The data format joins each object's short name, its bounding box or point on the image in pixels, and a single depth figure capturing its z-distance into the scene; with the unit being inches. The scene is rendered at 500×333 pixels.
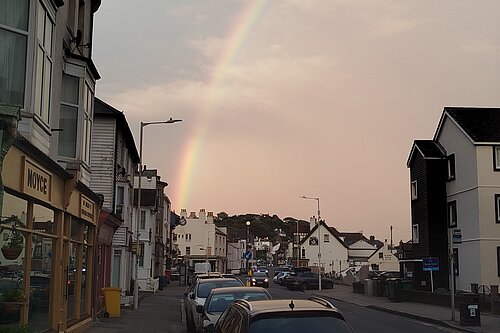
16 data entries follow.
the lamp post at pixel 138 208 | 1208.2
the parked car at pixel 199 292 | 758.5
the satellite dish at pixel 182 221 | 3386.8
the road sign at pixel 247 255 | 1868.8
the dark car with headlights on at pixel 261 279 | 2206.0
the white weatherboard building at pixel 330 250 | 3769.7
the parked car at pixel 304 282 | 2225.0
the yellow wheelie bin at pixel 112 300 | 989.8
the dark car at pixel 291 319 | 298.8
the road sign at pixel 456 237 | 994.1
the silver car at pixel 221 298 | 602.5
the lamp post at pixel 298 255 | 3946.9
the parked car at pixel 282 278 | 2526.6
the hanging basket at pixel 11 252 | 435.2
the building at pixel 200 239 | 4025.6
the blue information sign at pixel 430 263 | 1085.9
